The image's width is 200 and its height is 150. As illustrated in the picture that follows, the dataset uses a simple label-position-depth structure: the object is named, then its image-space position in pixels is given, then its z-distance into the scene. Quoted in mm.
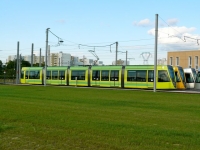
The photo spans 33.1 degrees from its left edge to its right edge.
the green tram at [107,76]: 38281
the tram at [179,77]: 39062
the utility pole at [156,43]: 35406
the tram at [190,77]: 45719
